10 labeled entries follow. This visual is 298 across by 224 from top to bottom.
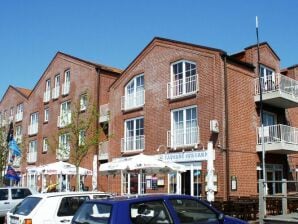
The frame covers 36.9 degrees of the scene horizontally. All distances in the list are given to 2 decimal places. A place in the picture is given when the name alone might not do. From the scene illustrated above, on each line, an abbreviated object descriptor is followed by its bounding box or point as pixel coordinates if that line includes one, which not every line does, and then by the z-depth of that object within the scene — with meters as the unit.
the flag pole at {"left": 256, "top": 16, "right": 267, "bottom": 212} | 21.38
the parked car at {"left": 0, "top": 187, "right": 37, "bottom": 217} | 18.61
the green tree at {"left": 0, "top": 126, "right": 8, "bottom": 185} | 33.69
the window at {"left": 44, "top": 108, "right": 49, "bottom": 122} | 38.23
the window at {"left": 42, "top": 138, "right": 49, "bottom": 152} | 37.55
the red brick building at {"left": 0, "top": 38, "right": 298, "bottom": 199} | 22.31
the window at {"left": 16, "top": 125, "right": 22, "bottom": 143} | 42.62
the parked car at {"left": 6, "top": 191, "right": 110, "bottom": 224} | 10.59
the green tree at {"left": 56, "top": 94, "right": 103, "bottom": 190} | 23.62
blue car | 7.66
